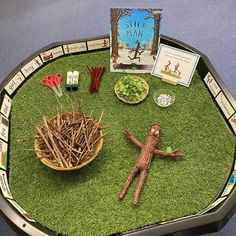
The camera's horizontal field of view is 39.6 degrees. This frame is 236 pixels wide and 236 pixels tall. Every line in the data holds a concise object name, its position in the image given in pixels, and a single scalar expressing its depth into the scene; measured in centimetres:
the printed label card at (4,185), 126
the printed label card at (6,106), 154
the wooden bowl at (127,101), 158
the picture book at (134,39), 154
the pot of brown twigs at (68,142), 129
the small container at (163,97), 159
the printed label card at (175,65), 160
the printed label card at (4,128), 145
